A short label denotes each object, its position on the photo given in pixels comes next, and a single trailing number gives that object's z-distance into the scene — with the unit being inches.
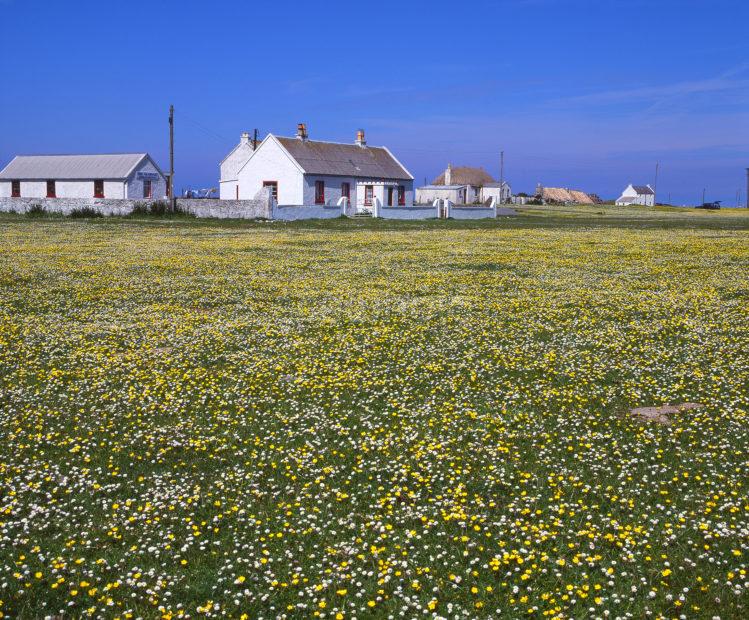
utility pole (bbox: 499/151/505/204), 4861.5
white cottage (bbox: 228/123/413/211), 2556.6
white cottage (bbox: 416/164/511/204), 4475.9
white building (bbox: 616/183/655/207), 7199.8
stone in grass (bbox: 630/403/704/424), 326.6
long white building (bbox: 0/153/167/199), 3093.0
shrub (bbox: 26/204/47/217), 2177.7
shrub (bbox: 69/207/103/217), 2133.4
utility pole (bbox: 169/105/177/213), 2460.6
